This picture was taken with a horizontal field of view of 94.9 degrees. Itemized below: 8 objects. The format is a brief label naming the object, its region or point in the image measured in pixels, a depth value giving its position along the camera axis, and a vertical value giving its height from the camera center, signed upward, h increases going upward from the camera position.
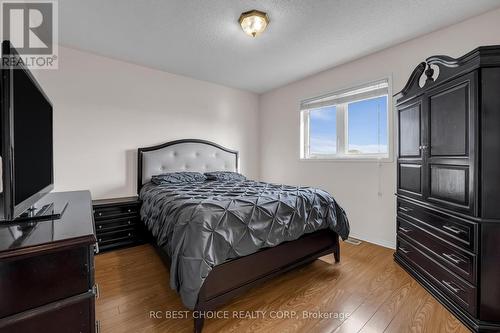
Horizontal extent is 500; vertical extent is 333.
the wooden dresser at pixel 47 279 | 0.74 -0.40
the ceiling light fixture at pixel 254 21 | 2.09 +1.34
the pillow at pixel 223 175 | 3.54 -0.17
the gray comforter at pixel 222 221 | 1.47 -0.46
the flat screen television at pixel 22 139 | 0.76 +0.12
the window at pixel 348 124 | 2.96 +0.59
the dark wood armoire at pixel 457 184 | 1.48 -0.15
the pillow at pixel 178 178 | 3.10 -0.18
